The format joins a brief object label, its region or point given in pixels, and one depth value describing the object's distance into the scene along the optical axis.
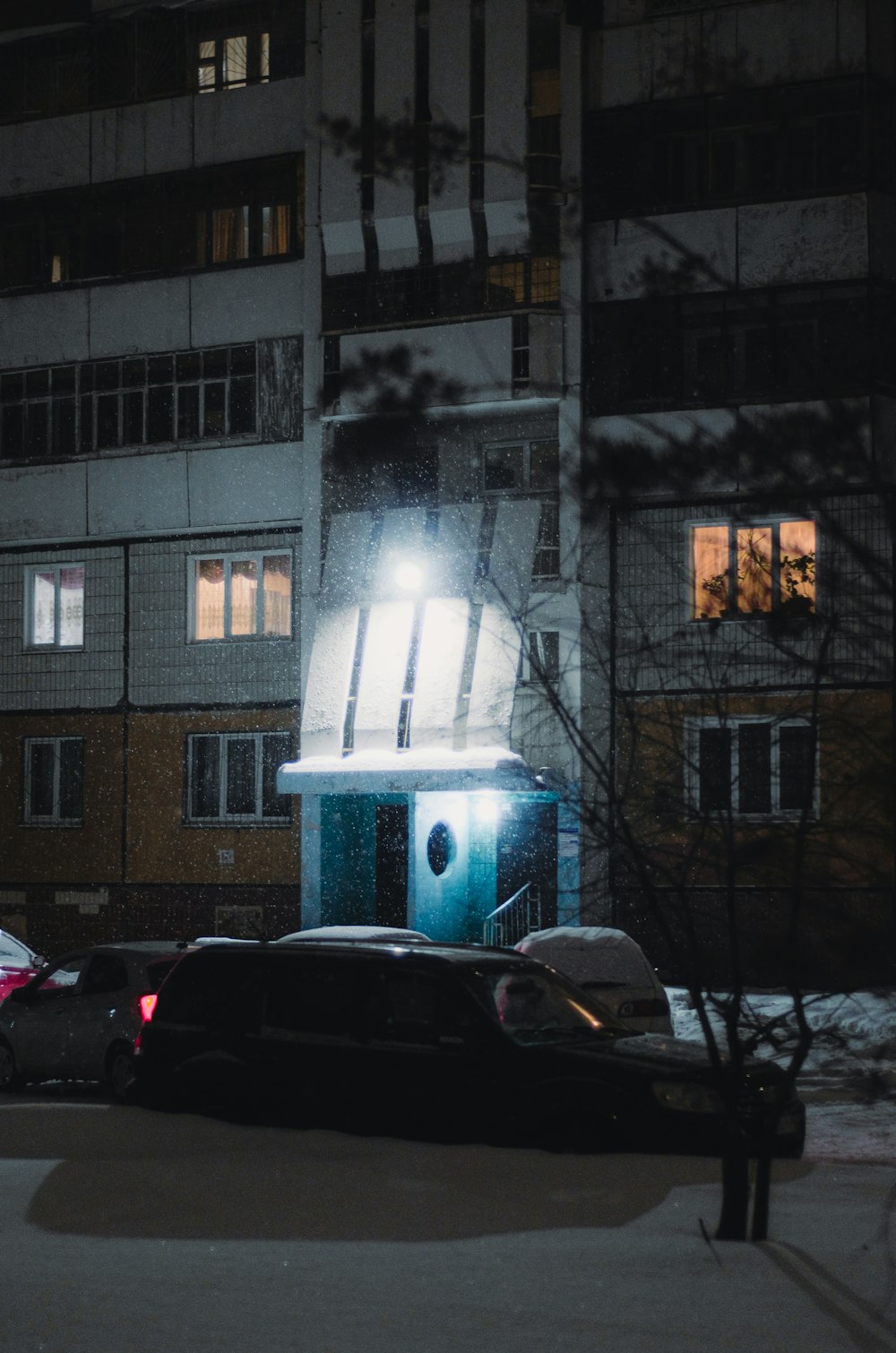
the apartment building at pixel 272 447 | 27.94
